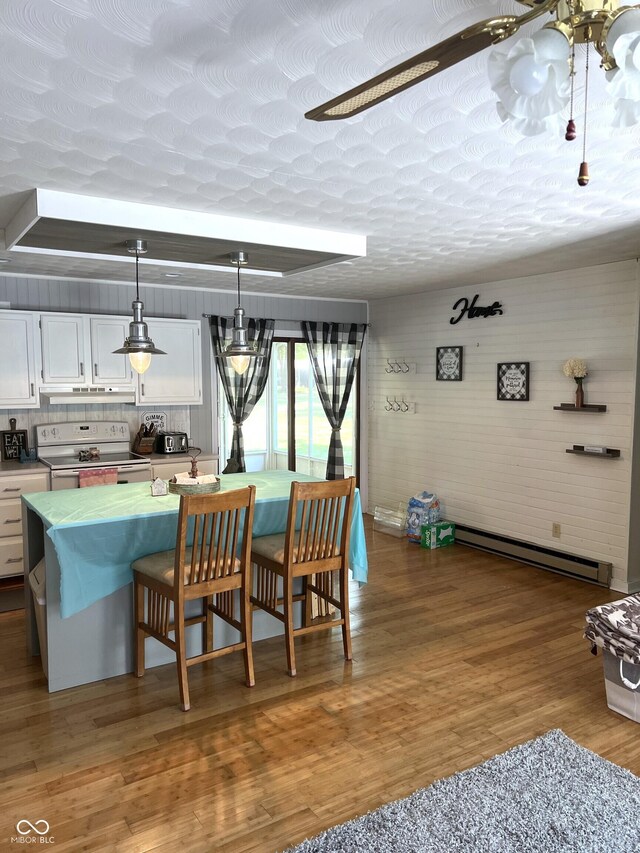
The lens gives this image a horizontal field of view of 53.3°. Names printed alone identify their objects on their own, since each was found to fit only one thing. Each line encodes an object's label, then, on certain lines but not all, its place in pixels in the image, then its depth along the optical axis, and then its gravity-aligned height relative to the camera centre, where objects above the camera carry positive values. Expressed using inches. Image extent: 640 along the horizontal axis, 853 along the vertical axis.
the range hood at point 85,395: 210.4 -4.6
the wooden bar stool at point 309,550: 141.2 -38.7
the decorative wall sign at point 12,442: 211.8 -20.4
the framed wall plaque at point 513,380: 224.4 +0.4
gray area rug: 90.8 -65.4
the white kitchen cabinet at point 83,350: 207.2 +10.3
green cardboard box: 247.3 -59.8
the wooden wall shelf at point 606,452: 194.9 -22.2
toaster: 229.9 -22.2
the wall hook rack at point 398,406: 277.0 -10.8
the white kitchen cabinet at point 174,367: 226.2 +5.1
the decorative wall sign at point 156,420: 237.9 -14.5
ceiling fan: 46.6 +24.9
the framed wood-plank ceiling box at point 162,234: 125.3 +32.6
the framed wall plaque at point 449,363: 251.9 +7.1
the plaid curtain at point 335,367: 277.6 +6.2
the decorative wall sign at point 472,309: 235.1 +27.0
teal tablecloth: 130.3 -32.1
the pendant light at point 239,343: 164.1 +9.8
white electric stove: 203.3 -24.0
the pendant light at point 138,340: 149.4 +9.6
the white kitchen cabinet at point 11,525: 190.2 -42.9
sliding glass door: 279.7 -18.2
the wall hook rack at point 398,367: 277.0 +6.3
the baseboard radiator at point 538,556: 203.0 -60.5
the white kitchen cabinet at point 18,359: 199.9 +7.0
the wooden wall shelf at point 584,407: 196.5 -8.3
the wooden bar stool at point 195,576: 125.5 -40.0
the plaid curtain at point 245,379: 253.3 +0.8
